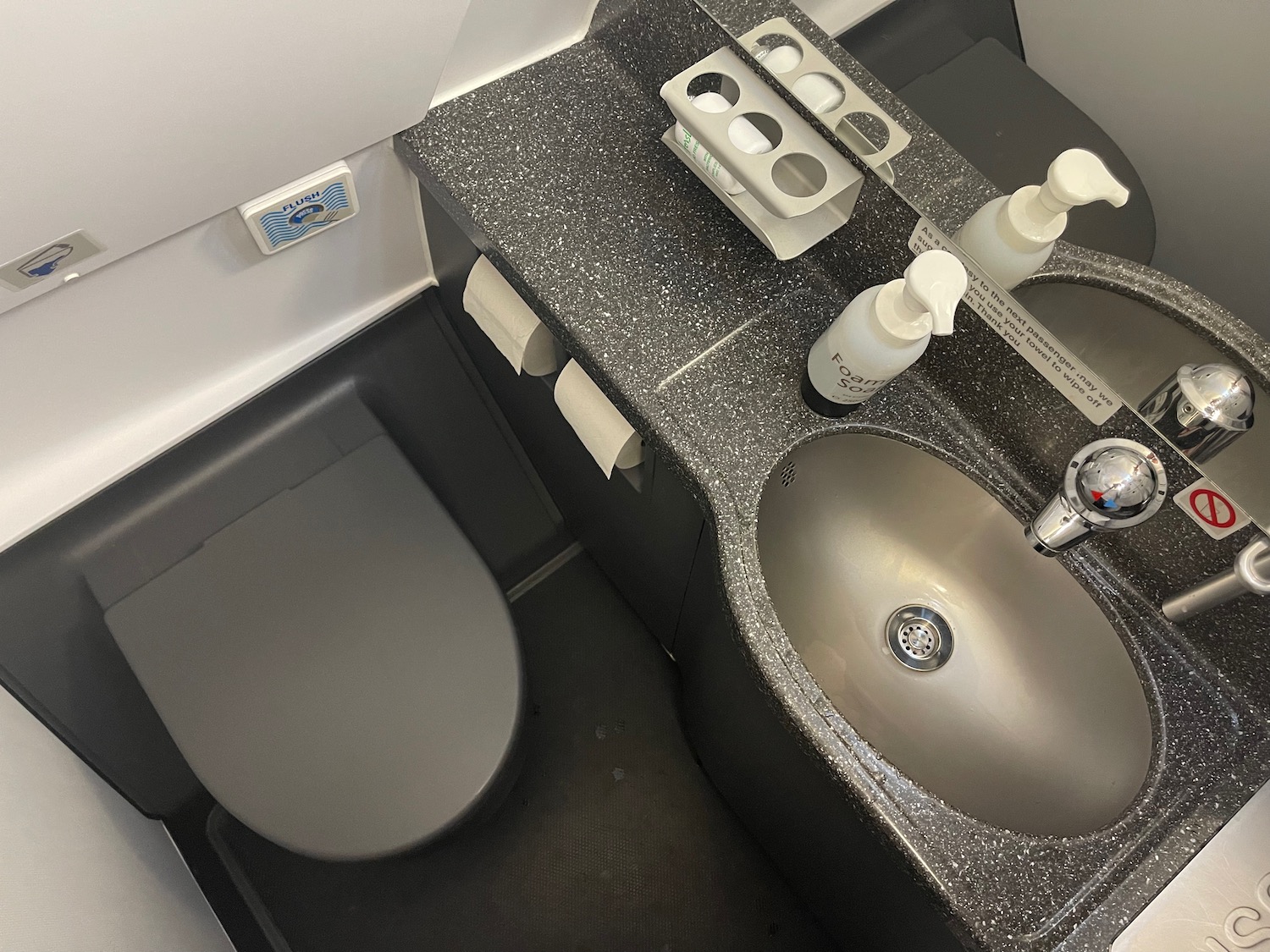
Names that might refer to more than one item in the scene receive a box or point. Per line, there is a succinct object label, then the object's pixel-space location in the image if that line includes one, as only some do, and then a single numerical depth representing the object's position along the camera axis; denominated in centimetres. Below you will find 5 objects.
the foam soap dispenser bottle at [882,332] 63
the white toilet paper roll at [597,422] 89
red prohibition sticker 63
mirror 61
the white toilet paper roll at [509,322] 96
